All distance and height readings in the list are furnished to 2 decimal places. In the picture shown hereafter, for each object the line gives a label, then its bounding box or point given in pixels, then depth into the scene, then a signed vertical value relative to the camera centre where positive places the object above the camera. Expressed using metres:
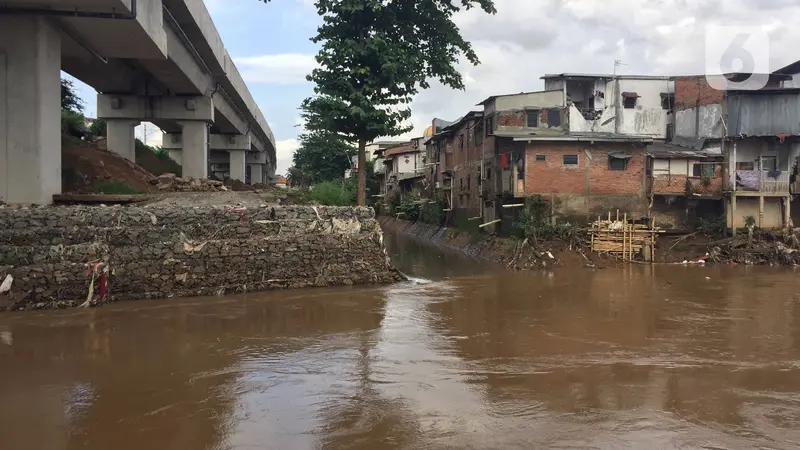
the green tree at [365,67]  19.71 +5.42
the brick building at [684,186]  27.53 +1.54
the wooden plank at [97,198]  14.10 +0.50
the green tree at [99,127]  33.13 +5.38
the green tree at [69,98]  26.74 +5.77
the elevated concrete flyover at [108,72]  12.69 +4.44
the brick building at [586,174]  27.17 +2.09
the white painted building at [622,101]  33.81 +7.21
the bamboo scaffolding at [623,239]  26.17 -1.03
